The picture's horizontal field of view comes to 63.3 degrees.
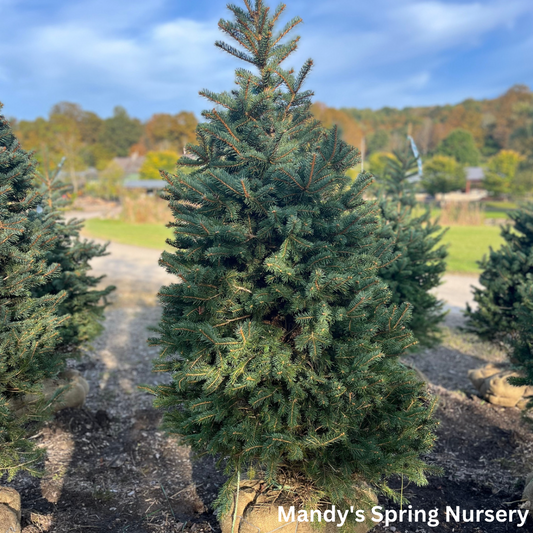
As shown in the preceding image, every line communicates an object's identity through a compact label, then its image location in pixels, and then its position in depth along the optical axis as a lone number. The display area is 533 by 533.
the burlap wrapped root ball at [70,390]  5.12
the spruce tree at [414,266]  5.81
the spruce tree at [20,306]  3.53
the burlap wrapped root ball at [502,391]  5.93
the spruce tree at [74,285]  5.33
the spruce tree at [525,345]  4.11
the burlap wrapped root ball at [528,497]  3.64
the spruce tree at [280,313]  2.96
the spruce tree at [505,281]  6.53
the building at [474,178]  55.88
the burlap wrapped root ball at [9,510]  3.09
